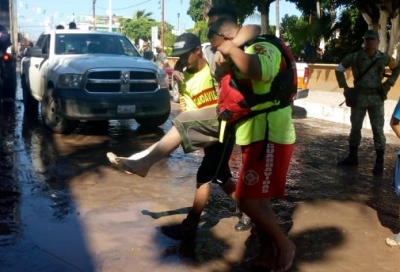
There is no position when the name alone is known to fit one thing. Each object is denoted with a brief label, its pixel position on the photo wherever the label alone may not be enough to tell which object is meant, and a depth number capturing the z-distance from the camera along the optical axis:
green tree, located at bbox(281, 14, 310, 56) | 27.25
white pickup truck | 9.06
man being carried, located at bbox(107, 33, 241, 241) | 4.41
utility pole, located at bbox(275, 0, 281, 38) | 34.80
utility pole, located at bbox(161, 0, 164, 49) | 46.66
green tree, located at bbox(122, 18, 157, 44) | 82.62
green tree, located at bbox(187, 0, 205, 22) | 67.12
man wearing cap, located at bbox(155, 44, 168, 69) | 17.97
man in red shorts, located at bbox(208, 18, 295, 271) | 3.58
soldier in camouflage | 7.29
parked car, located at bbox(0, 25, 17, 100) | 12.96
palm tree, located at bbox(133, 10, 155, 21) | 86.25
